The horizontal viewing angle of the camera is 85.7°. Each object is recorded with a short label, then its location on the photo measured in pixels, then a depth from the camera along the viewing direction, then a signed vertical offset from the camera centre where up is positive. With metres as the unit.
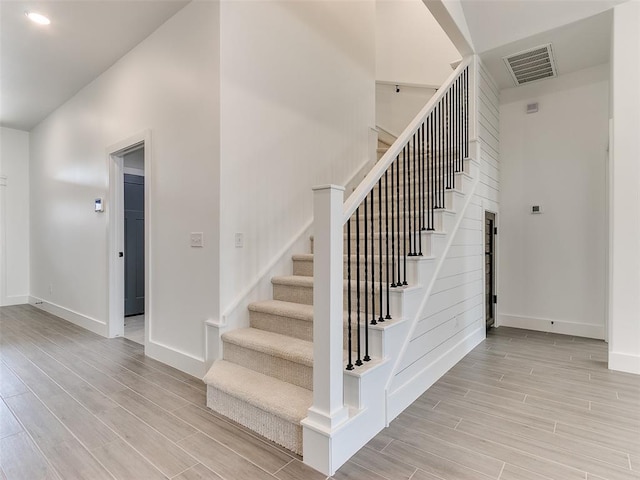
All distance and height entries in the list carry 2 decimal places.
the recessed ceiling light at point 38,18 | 3.11 +2.00
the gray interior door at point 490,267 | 4.39 -0.43
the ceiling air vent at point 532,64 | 3.81 +2.00
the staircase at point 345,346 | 1.86 -0.75
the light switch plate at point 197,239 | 2.85 -0.03
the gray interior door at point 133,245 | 5.29 -0.15
